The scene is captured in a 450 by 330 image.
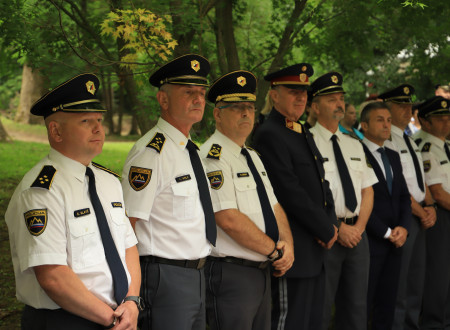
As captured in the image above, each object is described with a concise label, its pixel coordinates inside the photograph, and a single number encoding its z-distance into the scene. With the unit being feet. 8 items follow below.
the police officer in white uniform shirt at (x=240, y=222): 11.54
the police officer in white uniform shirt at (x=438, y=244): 18.43
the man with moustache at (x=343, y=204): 14.53
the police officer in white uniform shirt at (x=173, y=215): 10.07
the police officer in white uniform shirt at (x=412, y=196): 17.39
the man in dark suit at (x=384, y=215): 16.11
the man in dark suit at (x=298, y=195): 13.21
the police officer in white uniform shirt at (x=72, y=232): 8.09
